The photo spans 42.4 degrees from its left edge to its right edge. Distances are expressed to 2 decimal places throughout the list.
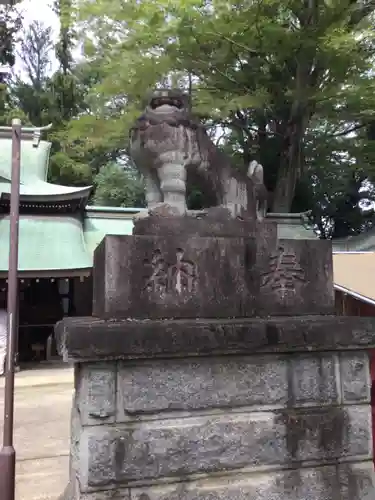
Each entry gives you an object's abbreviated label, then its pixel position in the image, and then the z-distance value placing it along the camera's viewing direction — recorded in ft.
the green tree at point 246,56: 37.29
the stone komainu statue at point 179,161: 10.14
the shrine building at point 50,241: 41.01
